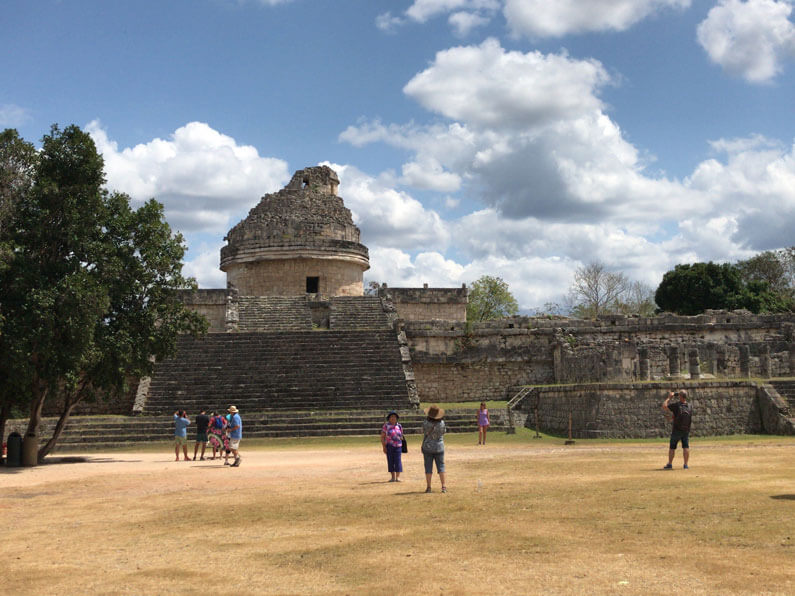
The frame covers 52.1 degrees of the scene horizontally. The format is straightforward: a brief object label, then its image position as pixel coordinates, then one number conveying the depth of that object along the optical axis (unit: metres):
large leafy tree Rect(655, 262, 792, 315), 45.19
